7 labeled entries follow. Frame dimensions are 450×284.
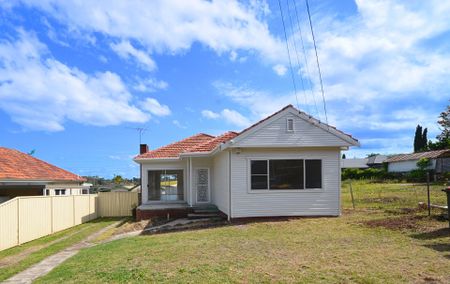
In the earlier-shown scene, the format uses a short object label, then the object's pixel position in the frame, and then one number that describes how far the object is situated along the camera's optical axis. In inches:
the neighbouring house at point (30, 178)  705.0
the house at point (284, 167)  579.5
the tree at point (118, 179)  2048.6
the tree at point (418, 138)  3014.3
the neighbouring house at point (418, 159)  1855.3
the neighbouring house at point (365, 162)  3065.2
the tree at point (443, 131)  2456.7
